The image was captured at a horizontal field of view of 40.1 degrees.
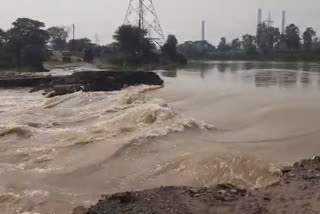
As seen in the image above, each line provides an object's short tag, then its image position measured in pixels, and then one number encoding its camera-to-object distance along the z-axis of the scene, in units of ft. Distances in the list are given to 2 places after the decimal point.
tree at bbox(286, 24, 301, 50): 226.38
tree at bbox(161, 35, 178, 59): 166.14
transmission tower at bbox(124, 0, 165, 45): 167.43
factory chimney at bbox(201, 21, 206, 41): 380.78
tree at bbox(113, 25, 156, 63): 146.20
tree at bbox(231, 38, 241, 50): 295.56
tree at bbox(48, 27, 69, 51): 219.61
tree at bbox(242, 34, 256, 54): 256.07
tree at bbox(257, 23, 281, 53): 241.76
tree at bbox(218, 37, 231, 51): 295.95
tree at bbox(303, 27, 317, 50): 232.32
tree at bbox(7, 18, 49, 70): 123.95
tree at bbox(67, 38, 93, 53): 203.38
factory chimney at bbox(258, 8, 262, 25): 320.54
